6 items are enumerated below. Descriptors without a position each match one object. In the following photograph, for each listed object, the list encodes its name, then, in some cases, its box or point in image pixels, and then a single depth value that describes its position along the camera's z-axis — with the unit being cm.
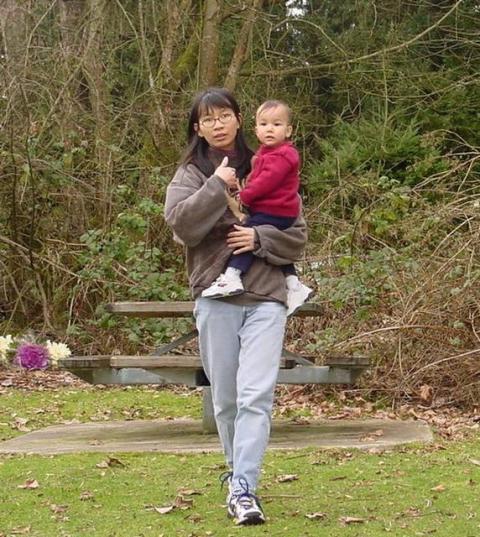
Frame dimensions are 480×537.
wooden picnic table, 1199
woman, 827
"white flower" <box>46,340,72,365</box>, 906
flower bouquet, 882
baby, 847
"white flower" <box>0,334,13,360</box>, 870
